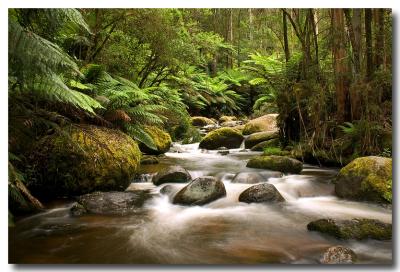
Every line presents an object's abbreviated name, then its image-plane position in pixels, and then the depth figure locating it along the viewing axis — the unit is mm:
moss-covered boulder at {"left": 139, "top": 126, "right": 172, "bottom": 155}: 7422
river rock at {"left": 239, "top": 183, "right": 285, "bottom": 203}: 4273
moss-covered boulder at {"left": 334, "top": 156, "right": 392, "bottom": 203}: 4109
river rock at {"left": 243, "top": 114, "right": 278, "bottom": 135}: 9758
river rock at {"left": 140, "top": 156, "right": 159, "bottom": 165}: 6487
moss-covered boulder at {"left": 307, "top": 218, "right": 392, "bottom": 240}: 3133
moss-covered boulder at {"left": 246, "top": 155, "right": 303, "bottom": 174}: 5762
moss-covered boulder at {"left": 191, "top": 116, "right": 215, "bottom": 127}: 12920
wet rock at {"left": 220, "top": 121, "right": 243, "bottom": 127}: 12620
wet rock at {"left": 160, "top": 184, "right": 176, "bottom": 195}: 4699
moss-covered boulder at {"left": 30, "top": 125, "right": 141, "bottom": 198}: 4270
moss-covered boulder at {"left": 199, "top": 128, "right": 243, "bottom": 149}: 8727
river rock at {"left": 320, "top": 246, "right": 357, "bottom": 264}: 2750
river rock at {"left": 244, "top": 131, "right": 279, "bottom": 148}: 8711
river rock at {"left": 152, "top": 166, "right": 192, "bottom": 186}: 5152
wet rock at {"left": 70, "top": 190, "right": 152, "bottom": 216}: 3908
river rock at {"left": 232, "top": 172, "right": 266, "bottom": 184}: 5163
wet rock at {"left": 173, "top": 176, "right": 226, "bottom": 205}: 4270
